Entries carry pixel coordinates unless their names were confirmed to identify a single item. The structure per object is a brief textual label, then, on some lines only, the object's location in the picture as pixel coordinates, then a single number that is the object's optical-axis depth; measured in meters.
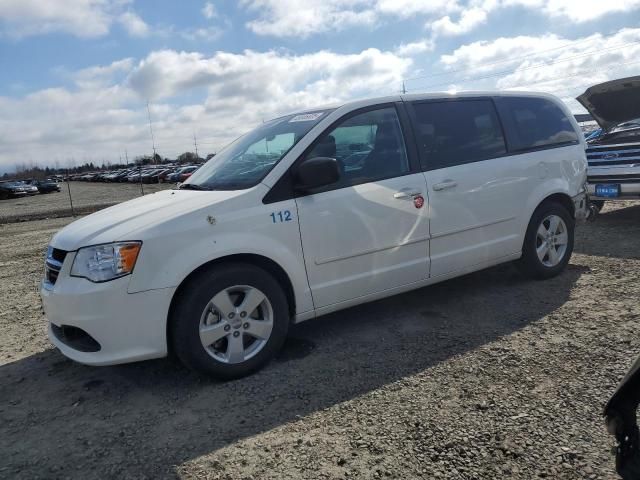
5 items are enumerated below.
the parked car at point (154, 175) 49.22
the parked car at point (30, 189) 41.03
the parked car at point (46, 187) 45.06
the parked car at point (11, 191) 39.31
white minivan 3.17
